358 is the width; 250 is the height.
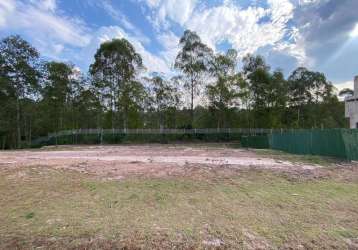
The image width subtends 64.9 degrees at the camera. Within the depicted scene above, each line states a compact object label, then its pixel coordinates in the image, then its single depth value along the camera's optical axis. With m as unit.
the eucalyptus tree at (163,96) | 31.84
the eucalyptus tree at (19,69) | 24.95
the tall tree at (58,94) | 28.52
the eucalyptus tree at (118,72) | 28.53
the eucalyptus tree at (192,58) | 31.09
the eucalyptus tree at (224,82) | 31.09
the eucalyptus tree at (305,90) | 36.91
